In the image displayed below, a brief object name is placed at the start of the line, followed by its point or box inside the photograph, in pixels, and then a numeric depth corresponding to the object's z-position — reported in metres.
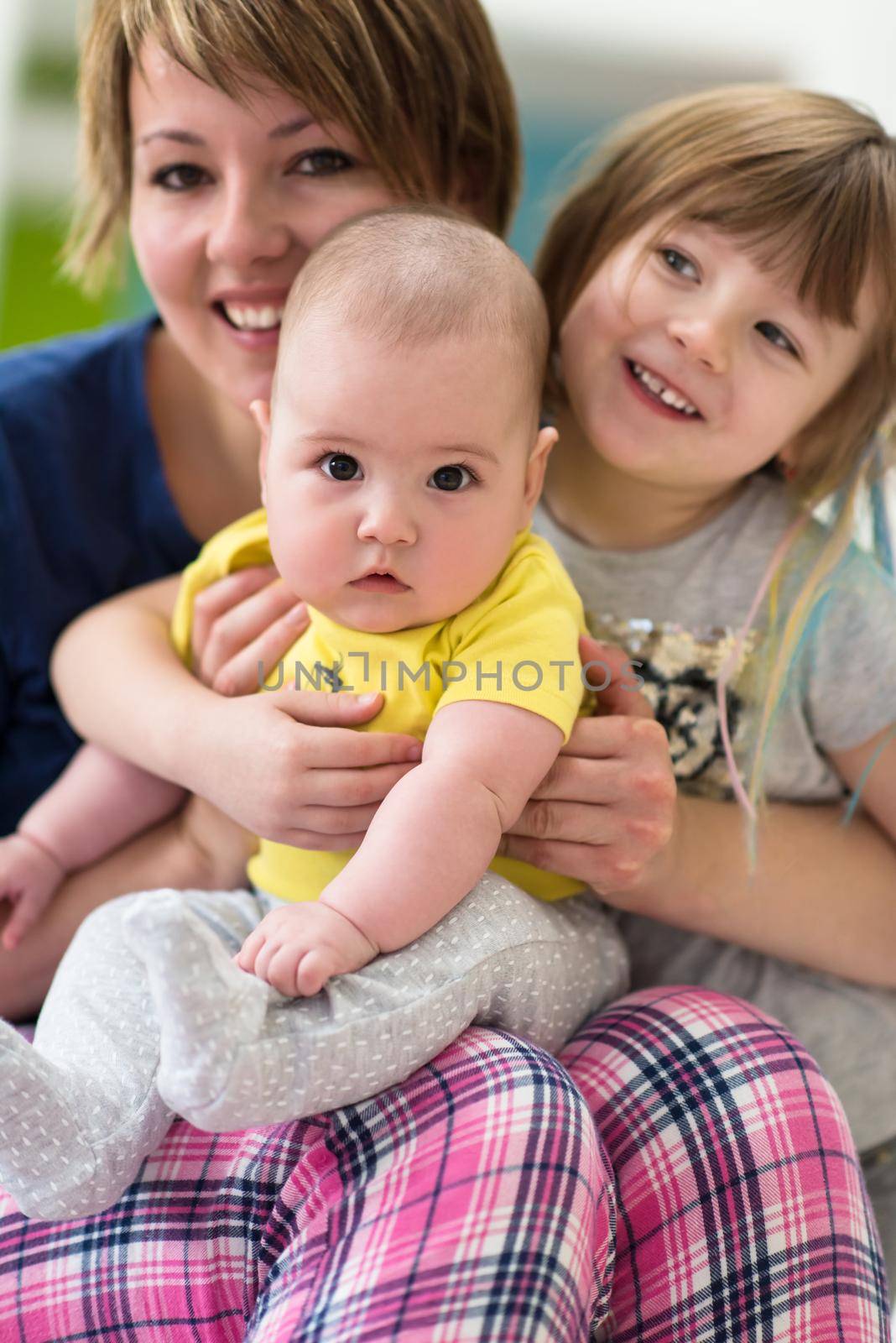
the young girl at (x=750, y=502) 1.00
